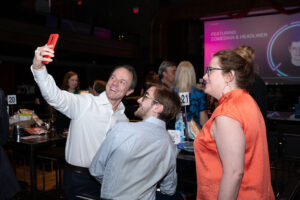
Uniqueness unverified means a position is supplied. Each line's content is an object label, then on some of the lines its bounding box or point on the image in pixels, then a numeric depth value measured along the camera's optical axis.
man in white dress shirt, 1.77
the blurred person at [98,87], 3.72
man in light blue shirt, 1.41
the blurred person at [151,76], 5.59
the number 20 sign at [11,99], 3.45
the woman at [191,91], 2.79
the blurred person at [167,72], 3.74
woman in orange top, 1.11
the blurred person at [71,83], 4.81
